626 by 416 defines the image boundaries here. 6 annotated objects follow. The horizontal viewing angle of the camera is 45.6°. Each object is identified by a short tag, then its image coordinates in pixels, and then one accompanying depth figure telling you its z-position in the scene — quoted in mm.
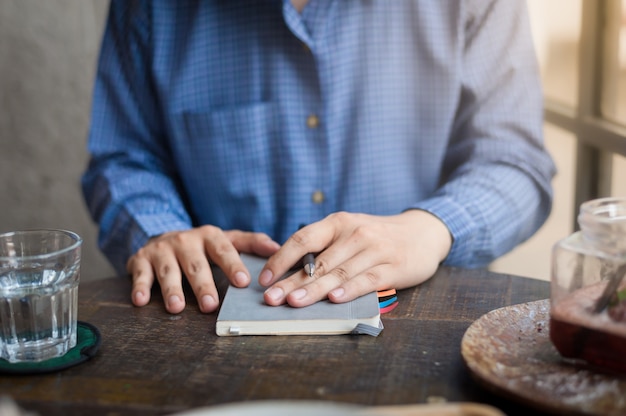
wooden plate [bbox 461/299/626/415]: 708
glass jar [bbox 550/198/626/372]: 766
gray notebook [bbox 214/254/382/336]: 957
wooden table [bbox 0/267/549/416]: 789
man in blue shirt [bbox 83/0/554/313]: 1513
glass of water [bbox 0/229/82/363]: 906
